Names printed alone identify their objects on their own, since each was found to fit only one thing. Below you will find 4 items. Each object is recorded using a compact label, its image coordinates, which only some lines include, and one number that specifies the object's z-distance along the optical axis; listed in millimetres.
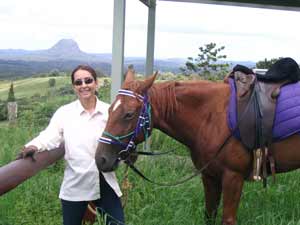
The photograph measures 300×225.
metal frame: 4793
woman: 3039
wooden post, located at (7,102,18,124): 7992
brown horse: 3418
